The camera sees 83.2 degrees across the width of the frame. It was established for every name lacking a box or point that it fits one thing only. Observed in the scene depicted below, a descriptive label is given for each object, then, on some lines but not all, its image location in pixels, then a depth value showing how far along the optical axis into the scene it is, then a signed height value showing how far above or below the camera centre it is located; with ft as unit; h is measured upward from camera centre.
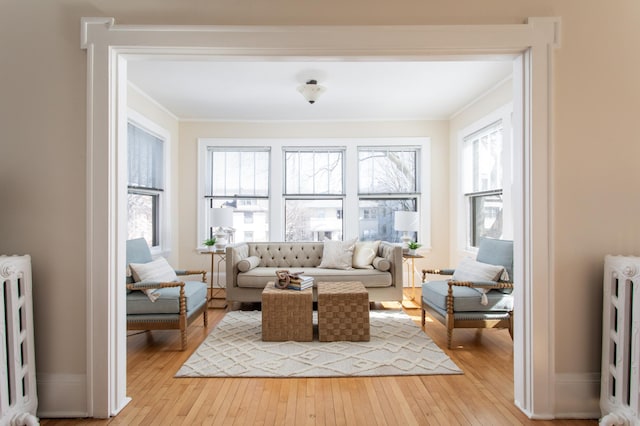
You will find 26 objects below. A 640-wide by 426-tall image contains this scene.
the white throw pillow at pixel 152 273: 10.70 -1.83
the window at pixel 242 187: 19.67 +1.50
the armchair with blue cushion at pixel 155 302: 10.55 -2.60
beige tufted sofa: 14.53 -2.52
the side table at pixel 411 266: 15.90 -2.68
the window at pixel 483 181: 14.67 +1.44
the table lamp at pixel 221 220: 17.04 -0.27
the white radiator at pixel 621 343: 6.32 -2.37
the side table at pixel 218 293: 16.19 -3.96
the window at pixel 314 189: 19.69 +1.38
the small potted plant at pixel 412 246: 16.66 -1.52
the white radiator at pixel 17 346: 6.35 -2.40
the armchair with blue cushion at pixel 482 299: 10.75 -2.57
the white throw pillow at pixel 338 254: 15.71 -1.80
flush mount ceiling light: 13.62 +4.77
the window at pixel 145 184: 15.38 +1.41
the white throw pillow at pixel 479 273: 10.88 -1.84
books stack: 11.87 -2.30
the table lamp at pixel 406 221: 17.04 -0.33
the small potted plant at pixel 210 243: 17.19 -1.38
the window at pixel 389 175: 19.63 +2.13
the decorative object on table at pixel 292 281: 11.91 -2.25
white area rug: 9.22 -4.01
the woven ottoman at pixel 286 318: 11.44 -3.30
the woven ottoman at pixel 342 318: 11.33 -3.27
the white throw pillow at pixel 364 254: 15.62 -1.76
